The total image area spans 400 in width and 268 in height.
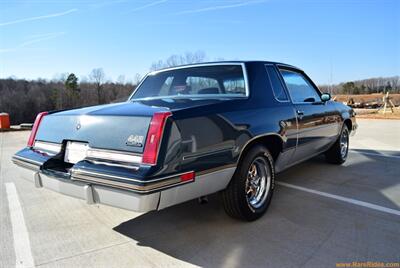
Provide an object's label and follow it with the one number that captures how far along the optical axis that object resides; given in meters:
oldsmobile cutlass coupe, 2.24
